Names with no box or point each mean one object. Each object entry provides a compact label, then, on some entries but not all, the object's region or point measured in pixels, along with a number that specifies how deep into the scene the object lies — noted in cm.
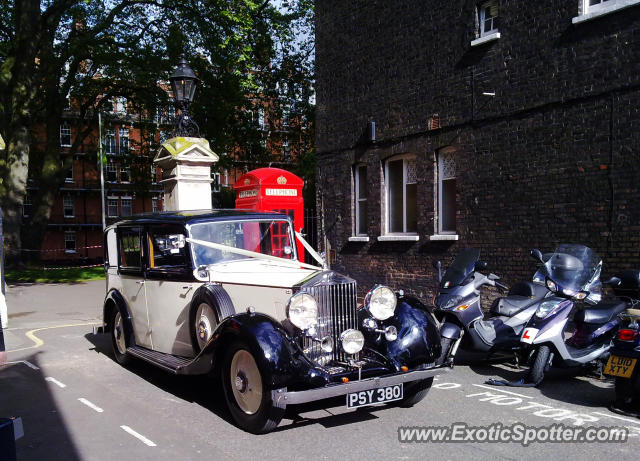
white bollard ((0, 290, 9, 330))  1057
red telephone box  1280
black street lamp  1109
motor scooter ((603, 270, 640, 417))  541
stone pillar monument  1117
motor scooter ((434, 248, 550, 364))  731
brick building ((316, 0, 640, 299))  970
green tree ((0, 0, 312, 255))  1981
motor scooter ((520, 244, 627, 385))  654
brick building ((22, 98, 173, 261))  5312
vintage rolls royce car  497
